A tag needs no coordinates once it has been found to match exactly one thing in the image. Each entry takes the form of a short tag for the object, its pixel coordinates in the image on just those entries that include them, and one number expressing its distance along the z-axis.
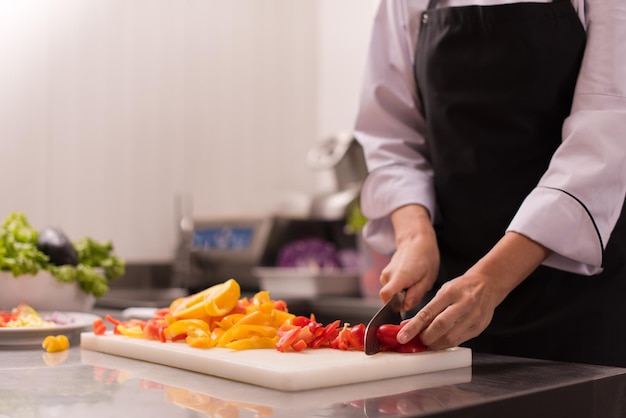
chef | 1.12
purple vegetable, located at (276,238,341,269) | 2.90
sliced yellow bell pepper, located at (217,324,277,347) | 0.96
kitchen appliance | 2.84
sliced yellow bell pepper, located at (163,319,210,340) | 1.01
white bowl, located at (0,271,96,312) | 1.42
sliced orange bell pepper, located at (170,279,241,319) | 1.02
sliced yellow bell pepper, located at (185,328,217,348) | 0.96
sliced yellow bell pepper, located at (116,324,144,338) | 1.08
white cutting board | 0.80
